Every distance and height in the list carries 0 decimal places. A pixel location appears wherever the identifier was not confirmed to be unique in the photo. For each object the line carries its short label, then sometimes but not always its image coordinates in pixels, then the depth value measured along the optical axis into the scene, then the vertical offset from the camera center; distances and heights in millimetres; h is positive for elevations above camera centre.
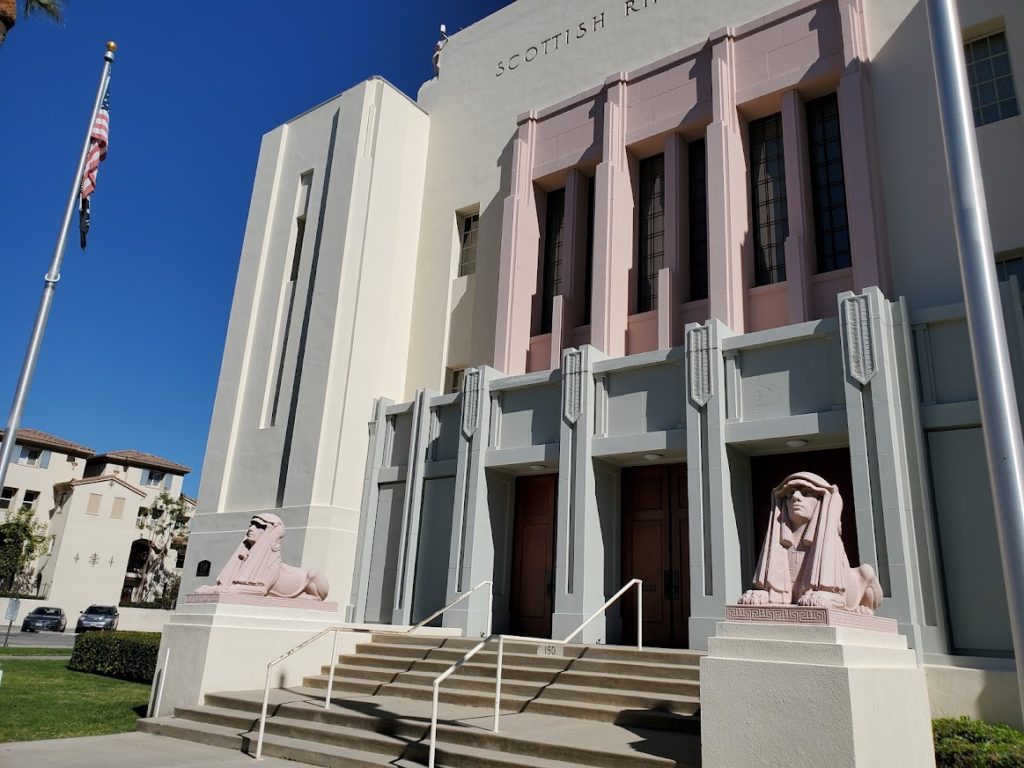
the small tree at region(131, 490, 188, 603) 58250 +4860
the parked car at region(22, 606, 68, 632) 41969 -1057
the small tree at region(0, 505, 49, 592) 48781 +3142
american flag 14281 +7669
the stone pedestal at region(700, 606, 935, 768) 7125 -518
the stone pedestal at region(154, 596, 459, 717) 12578 -607
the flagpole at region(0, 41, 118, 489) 12266 +4327
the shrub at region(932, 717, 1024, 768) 7910 -975
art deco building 13023 +6812
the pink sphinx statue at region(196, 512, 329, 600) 13641 +675
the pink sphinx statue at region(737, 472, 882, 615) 8258 +831
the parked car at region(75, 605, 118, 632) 40812 -860
